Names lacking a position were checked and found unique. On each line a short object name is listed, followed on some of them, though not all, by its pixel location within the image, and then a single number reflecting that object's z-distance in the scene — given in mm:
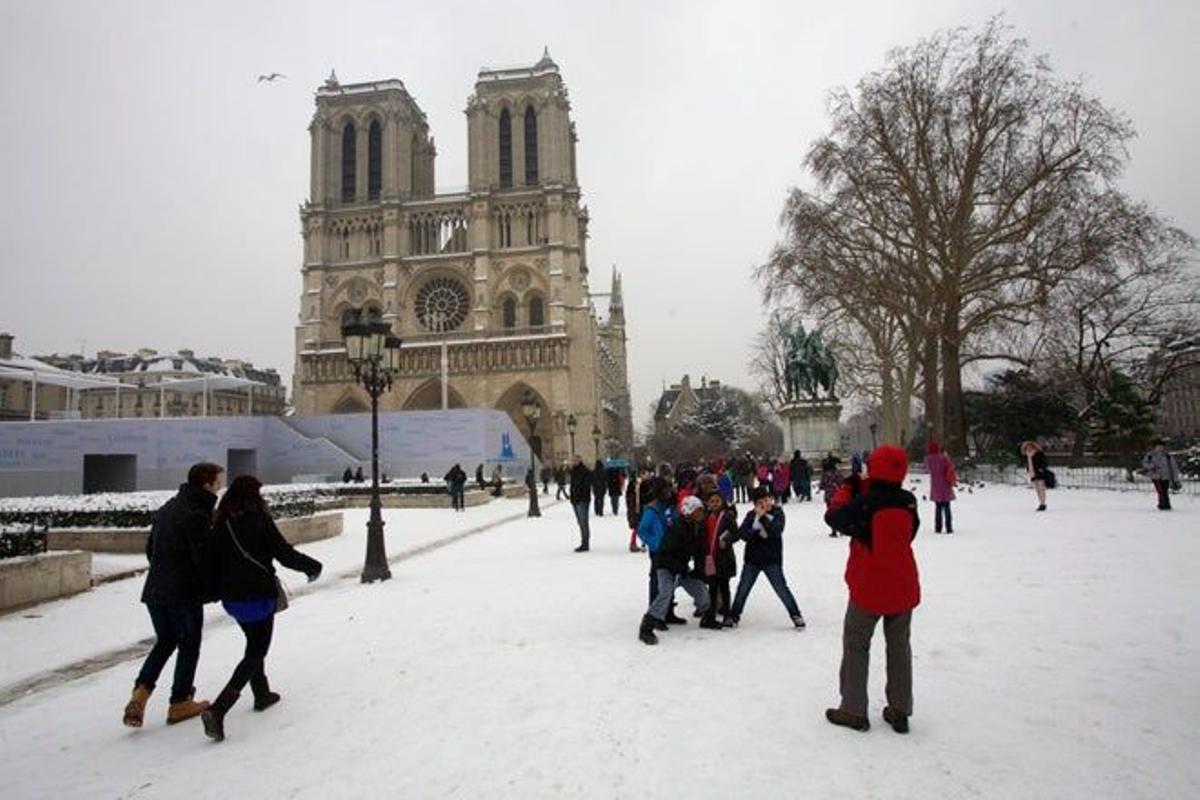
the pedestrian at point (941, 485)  10875
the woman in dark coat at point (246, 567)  3715
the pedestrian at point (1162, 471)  12211
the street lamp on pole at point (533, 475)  17688
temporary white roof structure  32656
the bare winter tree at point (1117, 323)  21938
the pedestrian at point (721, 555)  5562
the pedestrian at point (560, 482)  28172
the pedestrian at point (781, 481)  17406
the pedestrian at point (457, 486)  19734
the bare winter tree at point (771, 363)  40056
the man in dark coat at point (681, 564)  5344
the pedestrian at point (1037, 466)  13055
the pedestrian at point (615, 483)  17172
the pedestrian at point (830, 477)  14680
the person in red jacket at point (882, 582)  3445
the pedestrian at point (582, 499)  10516
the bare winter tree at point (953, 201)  21891
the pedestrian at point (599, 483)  15641
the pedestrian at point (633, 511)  10219
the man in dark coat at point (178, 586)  3770
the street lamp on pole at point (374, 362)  8367
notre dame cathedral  51250
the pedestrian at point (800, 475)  18703
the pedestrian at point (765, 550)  5375
